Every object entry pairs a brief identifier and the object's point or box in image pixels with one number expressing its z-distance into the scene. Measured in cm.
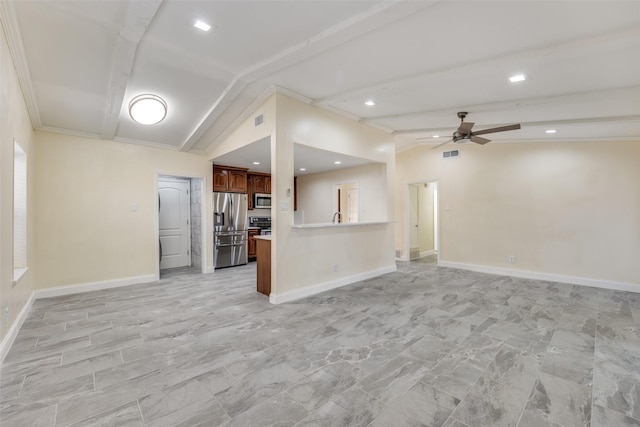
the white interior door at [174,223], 634
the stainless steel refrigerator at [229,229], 615
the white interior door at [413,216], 743
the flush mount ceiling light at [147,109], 376
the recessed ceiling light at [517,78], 300
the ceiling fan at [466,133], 402
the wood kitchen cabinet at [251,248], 718
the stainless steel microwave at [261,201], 755
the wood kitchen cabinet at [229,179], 621
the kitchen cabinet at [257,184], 747
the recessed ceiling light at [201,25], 241
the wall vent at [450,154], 642
